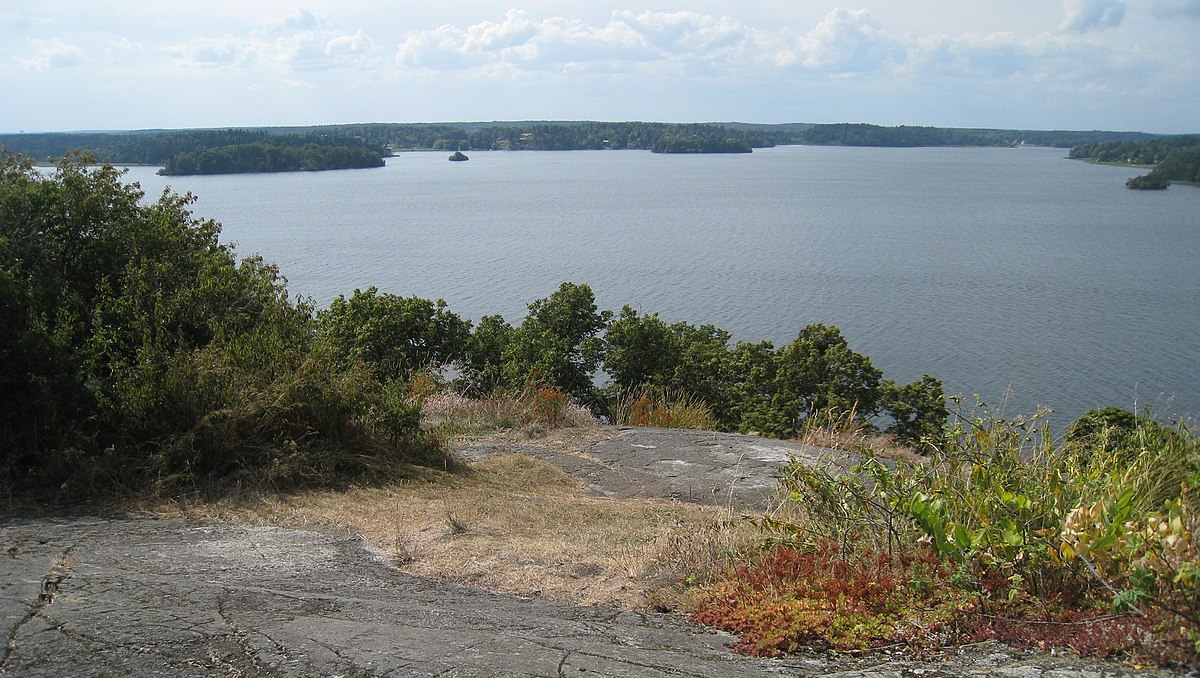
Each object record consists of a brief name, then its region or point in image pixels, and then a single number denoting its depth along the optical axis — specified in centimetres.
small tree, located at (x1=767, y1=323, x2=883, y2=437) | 2047
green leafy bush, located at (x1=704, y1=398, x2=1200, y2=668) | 406
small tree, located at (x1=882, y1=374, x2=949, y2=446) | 2041
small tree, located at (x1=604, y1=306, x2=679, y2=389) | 2116
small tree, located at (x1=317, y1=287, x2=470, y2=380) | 1908
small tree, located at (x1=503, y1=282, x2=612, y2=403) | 1950
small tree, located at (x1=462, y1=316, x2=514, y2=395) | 2022
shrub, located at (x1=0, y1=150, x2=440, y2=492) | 765
